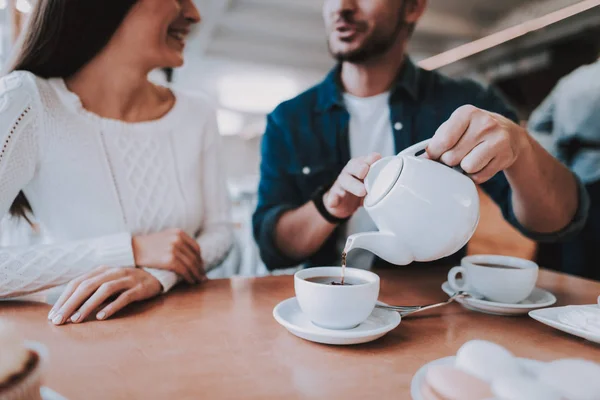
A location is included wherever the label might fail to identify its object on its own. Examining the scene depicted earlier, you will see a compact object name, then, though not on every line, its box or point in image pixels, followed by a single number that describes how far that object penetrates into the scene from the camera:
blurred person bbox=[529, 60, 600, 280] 1.62
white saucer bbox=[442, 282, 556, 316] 0.74
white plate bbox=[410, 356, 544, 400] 0.43
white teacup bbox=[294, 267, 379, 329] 0.59
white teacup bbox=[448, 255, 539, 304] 0.75
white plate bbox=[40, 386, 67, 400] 0.43
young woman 0.84
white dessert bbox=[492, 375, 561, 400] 0.35
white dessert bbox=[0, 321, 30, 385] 0.32
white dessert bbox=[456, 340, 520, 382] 0.40
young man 1.13
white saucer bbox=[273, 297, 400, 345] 0.59
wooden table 0.48
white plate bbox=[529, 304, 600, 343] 0.61
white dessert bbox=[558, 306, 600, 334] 0.62
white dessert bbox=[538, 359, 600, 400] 0.37
